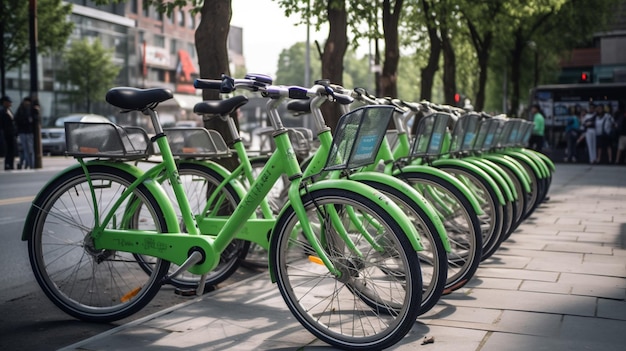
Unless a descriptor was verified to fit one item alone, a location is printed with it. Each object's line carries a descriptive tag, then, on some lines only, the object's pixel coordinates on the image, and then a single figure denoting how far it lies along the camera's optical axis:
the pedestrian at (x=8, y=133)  20.72
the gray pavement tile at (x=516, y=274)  6.24
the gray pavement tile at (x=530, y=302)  5.10
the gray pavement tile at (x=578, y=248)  7.66
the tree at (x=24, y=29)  31.73
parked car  31.83
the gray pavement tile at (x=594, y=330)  4.37
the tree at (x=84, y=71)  49.12
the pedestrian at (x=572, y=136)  26.88
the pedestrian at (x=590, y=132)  25.34
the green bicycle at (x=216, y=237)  4.19
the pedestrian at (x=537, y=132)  20.79
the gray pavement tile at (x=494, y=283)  5.85
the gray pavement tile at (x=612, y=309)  4.91
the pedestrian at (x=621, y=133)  24.90
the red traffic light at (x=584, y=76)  28.99
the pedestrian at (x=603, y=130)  24.84
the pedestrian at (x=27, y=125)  21.20
